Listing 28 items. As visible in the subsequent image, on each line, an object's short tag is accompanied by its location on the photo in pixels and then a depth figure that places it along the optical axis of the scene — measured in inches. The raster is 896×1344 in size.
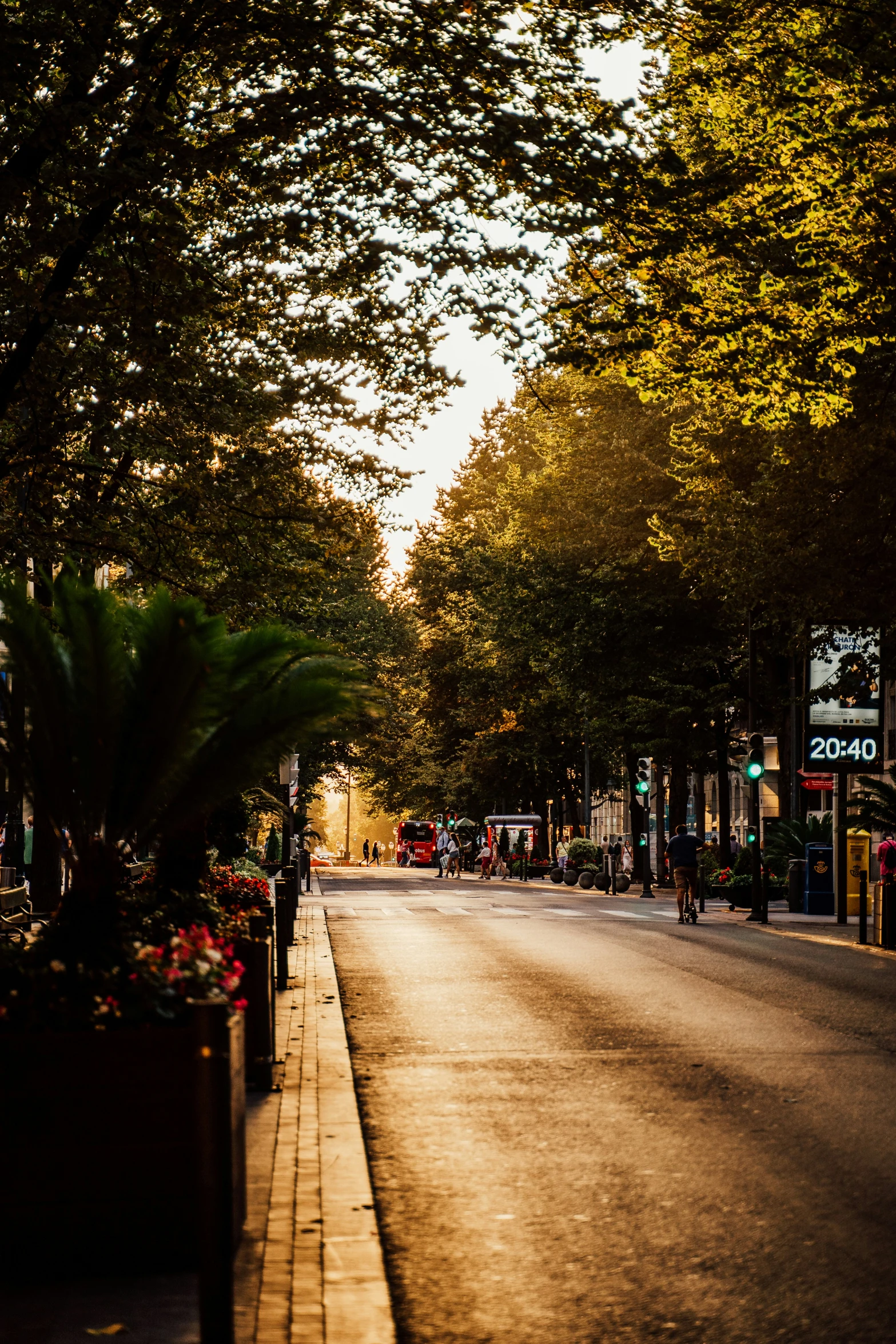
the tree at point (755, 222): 527.8
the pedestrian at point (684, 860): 1157.1
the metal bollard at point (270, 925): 424.8
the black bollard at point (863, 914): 911.7
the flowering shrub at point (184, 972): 240.8
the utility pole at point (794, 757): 1621.8
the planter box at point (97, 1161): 225.3
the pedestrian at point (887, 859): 932.6
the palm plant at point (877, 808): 1022.4
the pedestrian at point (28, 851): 1178.7
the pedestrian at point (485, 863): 2439.7
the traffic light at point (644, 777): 1715.1
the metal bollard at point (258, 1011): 390.3
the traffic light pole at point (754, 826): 1174.3
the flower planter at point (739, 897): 1414.9
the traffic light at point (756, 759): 1243.7
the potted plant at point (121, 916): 226.2
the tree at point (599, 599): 1673.2
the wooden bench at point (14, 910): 611.8
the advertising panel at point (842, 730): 1076.5
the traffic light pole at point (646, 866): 1809.8
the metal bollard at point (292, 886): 749.9
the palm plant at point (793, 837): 1425.9
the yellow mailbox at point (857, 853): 1178.0
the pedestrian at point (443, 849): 2635.3
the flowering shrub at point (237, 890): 487.2
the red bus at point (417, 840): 4040.4
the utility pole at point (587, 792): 2388.0
